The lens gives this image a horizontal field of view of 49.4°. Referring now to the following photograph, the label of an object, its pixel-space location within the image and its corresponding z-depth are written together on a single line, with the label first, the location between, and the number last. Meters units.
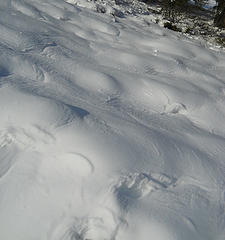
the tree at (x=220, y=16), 7.09
